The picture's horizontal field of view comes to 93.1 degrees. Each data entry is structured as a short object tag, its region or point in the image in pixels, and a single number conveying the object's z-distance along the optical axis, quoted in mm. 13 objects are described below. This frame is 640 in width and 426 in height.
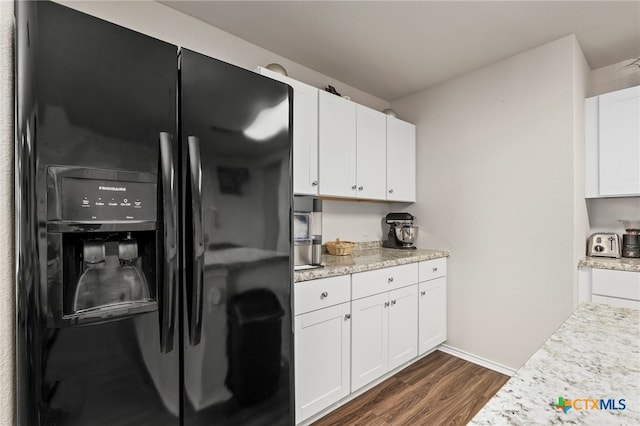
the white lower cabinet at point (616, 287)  1969
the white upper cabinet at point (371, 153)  2529
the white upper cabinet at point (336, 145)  2242
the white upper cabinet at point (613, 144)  2135
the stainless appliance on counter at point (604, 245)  2281
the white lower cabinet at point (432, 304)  2584
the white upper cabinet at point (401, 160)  2824
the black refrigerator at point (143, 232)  843
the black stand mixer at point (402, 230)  2945
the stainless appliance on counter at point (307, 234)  1917
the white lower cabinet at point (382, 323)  2068
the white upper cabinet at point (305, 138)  2074
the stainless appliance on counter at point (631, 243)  2230
